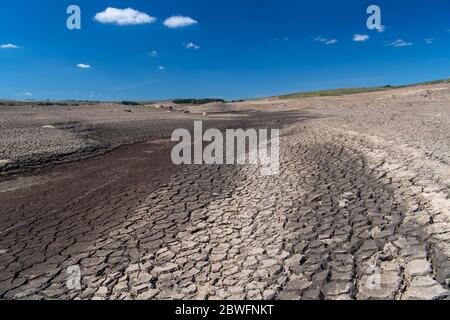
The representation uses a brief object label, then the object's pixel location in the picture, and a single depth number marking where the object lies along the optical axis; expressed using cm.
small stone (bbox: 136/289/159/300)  500
